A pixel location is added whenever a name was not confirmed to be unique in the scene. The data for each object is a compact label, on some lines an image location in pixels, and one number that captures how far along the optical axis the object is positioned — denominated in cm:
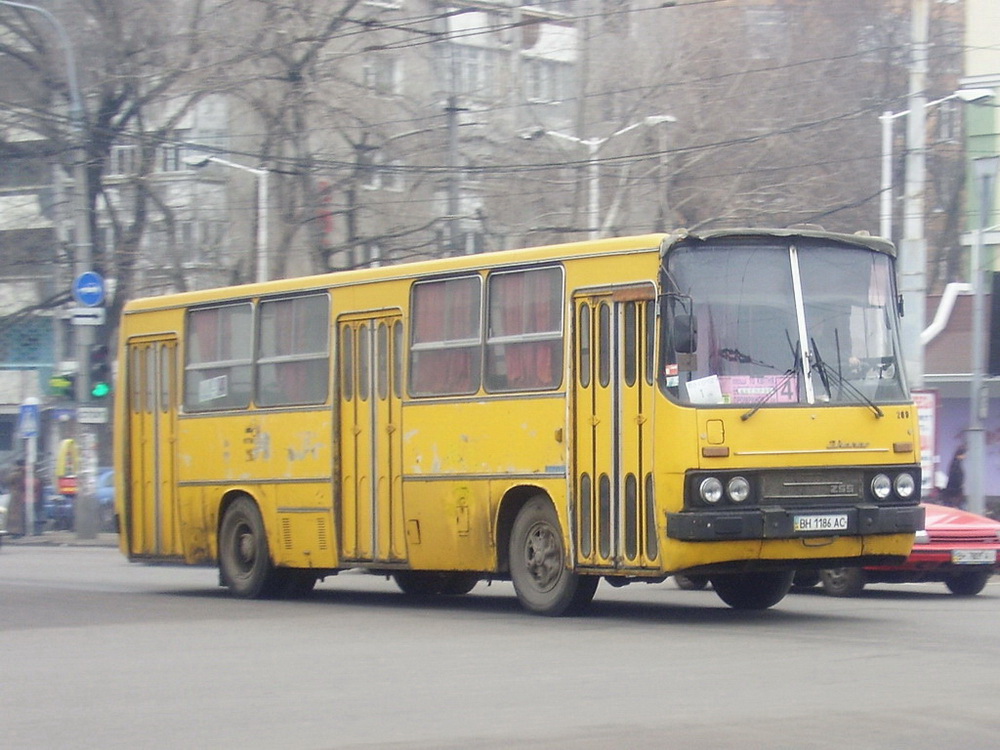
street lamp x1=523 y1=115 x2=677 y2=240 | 4058
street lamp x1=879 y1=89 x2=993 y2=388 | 2444
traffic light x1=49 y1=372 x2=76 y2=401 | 3356
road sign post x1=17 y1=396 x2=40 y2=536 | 3944
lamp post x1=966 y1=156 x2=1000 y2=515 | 2442
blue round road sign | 3216
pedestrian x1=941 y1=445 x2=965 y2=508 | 3008
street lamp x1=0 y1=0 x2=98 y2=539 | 3328
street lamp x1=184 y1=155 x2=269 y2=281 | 3825
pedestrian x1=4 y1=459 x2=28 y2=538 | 3909
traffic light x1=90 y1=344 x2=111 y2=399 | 3169
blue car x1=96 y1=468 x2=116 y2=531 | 4056
